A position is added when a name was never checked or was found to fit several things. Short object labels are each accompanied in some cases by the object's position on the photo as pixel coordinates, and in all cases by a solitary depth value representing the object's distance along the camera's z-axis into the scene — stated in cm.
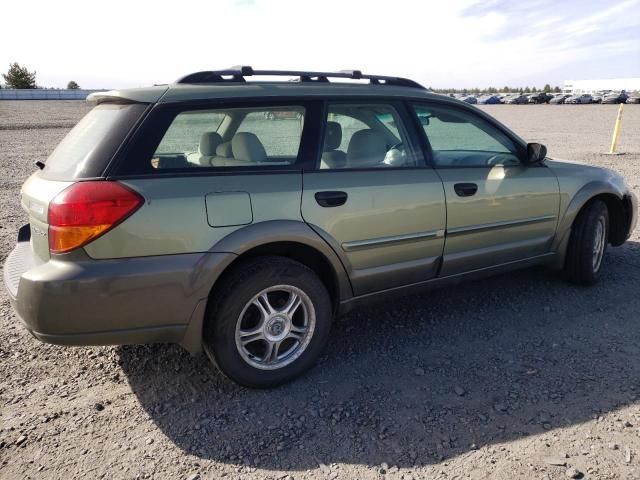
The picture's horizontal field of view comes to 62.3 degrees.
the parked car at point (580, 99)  6003
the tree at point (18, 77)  7925
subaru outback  255
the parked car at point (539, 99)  6369
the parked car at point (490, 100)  6432
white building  10100
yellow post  1349
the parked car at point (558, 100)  6172
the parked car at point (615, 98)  5772
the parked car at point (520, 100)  6391
